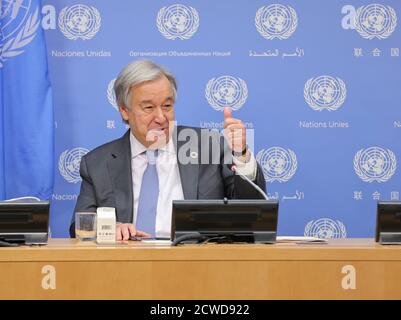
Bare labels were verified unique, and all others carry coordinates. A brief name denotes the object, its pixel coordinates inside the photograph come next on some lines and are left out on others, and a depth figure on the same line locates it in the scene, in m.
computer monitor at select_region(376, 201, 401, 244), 5.59
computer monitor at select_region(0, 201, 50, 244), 5.58
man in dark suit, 7.26
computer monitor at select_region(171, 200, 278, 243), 5.53
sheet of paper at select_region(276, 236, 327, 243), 5.85
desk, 4.72
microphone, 6.01
